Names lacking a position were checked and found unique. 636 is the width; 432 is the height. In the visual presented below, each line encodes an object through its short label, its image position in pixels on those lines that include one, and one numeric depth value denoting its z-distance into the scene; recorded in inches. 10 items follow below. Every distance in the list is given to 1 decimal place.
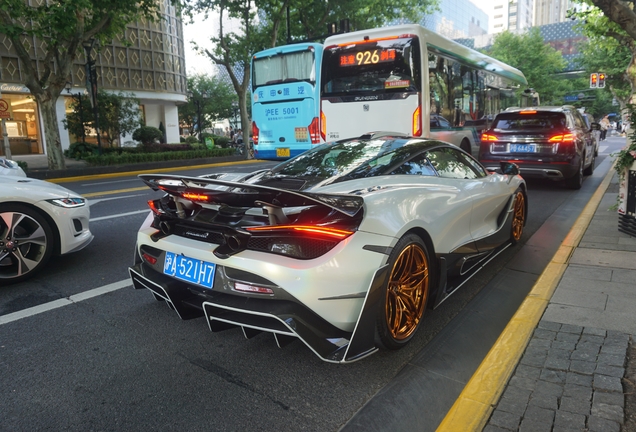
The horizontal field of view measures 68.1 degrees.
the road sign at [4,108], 553.9
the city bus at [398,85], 370.6
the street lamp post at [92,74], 663.1
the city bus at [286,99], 484.1
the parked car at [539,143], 356.8
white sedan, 167.9
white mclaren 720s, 99.1
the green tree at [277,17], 824.7
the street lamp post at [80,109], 802.3
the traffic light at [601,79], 972.9
